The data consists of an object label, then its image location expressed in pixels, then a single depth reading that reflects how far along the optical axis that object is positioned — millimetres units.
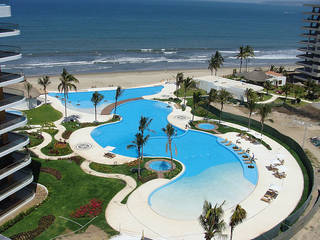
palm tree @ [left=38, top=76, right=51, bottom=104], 58550
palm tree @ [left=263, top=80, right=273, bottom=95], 68938
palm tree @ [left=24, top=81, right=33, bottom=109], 57334
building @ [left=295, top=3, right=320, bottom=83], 76000
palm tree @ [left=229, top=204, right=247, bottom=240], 24344
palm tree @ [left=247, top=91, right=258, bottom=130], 50875
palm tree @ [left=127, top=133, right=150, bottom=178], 37406
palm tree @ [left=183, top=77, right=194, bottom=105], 60194
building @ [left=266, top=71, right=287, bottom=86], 76562
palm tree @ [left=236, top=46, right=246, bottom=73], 88562
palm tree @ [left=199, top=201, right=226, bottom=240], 23156
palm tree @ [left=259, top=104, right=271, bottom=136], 48469
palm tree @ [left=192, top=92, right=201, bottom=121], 54531
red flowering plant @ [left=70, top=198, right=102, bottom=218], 31488
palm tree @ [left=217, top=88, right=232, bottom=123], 54844
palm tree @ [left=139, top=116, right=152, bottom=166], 40316
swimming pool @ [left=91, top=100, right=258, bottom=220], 35625
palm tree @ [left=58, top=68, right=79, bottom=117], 54253
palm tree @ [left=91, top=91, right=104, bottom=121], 53050
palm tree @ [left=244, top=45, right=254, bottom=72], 89006
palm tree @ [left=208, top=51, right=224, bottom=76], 78625
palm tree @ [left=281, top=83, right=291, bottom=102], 65188
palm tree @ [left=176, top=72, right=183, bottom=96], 67125
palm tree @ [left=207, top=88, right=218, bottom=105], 56550
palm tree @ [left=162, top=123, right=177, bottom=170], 40084
